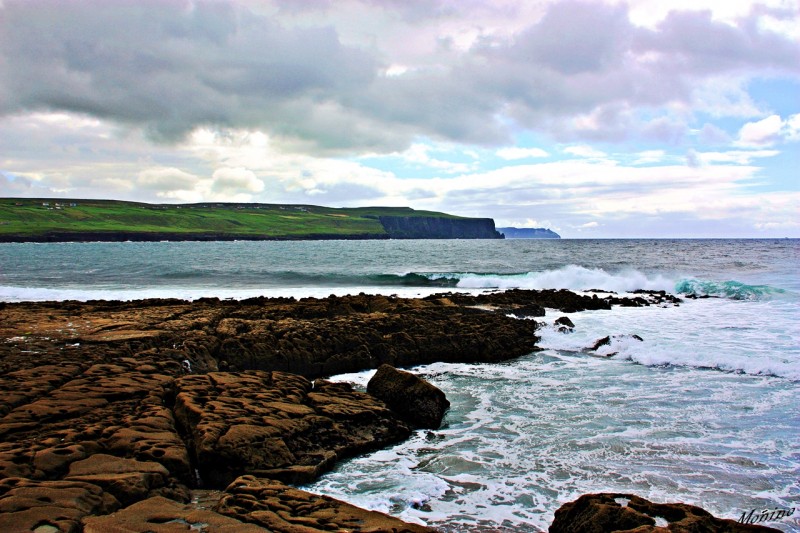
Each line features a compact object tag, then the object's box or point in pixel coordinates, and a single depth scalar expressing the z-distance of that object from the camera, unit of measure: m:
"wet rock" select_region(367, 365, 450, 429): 10.69
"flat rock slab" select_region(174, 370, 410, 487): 7.91
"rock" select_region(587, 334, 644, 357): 18.31
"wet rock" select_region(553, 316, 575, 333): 20.45
